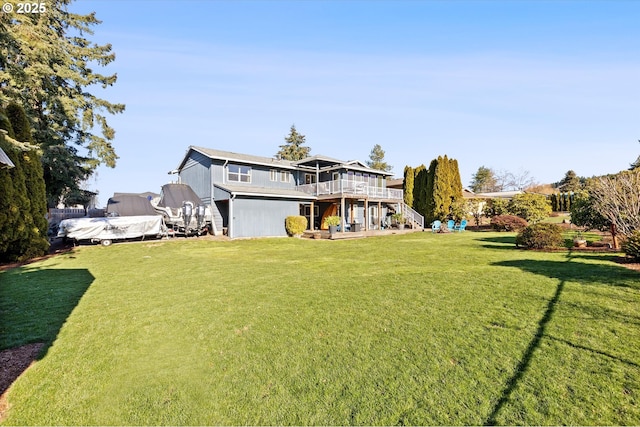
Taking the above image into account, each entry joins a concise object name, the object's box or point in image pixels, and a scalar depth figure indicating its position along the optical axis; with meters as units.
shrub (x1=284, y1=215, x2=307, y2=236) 21.41
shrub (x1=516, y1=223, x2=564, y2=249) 11.56
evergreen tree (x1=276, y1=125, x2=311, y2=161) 54.19
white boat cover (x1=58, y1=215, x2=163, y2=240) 14.96
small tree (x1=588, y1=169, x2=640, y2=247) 9.64
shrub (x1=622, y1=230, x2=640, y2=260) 7.95
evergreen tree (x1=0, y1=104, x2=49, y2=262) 11.10
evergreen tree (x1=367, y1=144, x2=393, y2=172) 61.75
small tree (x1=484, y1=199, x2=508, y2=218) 23.68
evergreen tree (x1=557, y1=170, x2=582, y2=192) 54.14
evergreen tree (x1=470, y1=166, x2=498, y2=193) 61.78
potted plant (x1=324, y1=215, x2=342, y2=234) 20.12
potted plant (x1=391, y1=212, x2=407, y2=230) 26.11
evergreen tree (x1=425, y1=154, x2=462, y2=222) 26.81
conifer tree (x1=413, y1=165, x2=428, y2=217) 28.45
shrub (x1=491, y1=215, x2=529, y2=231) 20.53
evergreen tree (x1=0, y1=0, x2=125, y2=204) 17.83
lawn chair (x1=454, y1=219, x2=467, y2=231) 23.72
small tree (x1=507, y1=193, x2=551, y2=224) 21.52
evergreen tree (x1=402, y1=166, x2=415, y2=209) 30.44
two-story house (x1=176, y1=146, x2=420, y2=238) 20.16
